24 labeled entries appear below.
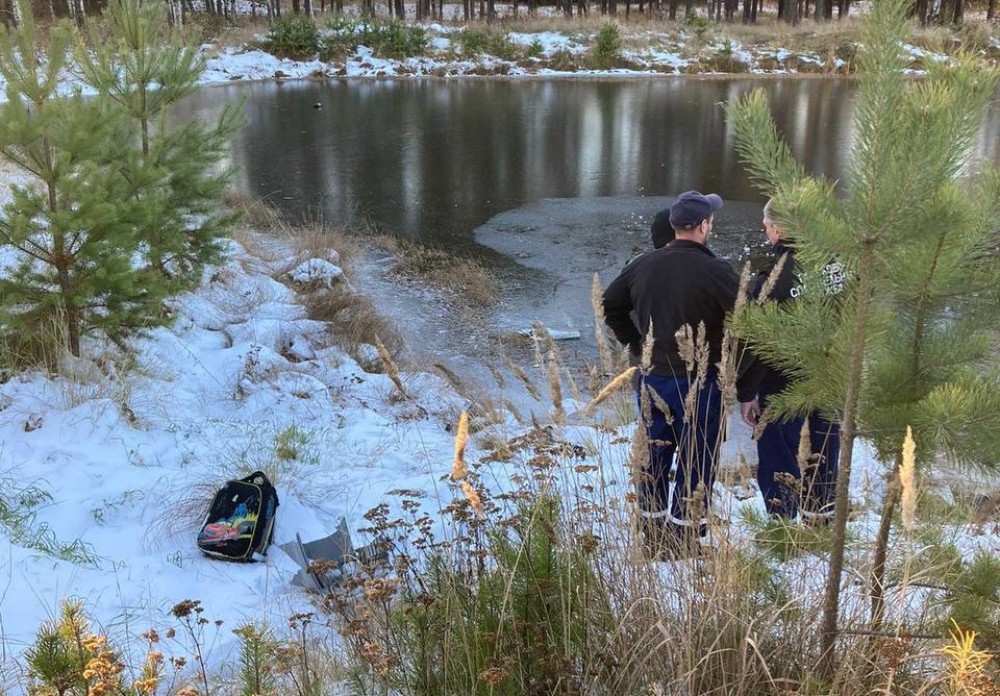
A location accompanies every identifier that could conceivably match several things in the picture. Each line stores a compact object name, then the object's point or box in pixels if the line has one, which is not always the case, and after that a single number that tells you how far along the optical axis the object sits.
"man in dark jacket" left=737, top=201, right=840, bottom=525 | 3.66
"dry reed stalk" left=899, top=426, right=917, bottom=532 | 1.51
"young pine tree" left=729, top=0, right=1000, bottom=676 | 1.70
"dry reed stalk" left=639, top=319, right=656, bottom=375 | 2.58
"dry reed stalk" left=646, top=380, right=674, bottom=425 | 2.66
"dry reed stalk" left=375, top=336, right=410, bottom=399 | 2.49
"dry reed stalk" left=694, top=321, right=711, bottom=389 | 2.44
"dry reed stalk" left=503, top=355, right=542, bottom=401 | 2.66
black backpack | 3.46
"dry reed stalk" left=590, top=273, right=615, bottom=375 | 2.63
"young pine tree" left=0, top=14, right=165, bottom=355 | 4.70
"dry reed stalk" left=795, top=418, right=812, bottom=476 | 2.21
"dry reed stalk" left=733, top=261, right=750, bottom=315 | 2.33
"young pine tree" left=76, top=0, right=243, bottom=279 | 6.27
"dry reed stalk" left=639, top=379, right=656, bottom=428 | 2.78
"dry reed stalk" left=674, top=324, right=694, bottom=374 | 2.49
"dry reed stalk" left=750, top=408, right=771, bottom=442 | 2.43
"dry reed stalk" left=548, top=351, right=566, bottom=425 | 2.24
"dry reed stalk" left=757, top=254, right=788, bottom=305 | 2.35
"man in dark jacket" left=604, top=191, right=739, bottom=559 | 3.65
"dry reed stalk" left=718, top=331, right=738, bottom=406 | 2.47
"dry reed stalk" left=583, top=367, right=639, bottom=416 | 2.12
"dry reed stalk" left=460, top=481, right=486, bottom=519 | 2.03
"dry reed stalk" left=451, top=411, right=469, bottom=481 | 1.97
